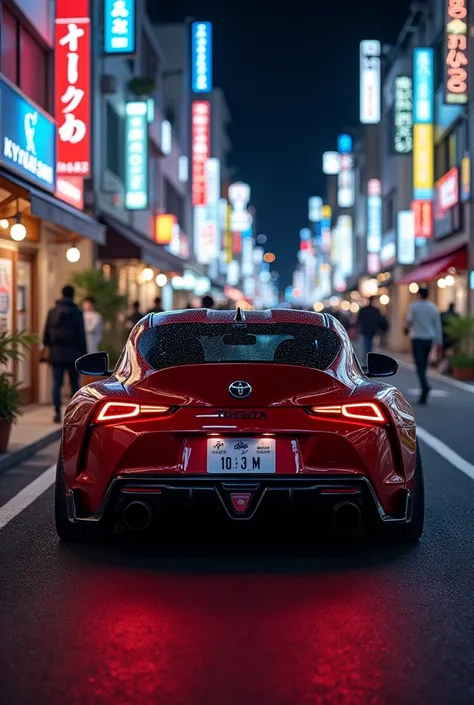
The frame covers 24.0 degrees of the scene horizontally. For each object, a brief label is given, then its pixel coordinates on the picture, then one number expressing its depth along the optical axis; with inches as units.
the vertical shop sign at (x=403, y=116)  1487.5
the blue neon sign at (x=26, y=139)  542.6
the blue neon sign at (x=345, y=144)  3389.3
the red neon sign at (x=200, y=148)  2023.9
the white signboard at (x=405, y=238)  1688.0
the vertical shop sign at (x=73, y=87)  709.9
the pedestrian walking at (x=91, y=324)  668.7
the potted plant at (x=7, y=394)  407.2
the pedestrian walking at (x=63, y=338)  544.1
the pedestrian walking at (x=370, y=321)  954.7
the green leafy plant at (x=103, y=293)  760.3
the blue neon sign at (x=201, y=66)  1859.0
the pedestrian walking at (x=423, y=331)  654.5
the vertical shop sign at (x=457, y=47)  1085.8
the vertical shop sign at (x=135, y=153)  1053.2
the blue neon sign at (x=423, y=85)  1326.3
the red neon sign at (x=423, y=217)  1478.8
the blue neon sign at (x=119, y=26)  858.1
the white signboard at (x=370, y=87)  2068.2
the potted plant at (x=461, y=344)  921.5
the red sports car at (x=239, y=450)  221.5
